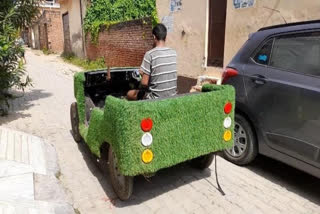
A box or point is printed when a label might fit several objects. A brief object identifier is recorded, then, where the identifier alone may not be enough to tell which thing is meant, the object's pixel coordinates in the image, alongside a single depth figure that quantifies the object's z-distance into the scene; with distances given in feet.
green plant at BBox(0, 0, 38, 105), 18.28
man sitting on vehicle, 11.10
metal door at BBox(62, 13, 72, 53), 63.87
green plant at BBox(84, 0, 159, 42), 38.91
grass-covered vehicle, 8.66
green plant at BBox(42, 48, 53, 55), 80.37
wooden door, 23.38
